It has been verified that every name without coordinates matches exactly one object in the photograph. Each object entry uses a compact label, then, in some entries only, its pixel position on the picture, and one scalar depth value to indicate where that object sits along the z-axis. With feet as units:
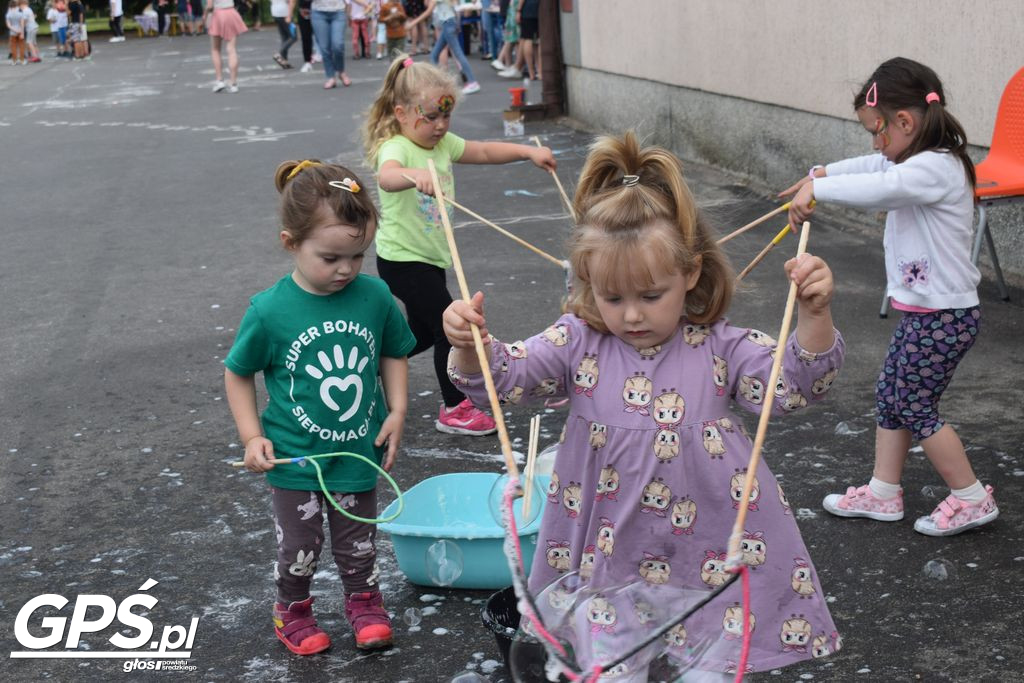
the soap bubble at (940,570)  11.94
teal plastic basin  11.69
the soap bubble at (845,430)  15.66
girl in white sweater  12.34
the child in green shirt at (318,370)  10.55
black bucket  10.07
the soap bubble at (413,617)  11.75
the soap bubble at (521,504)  11.12
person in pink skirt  57.72
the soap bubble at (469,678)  10.55
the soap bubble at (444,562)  11.82
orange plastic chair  19.74
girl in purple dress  7.99
